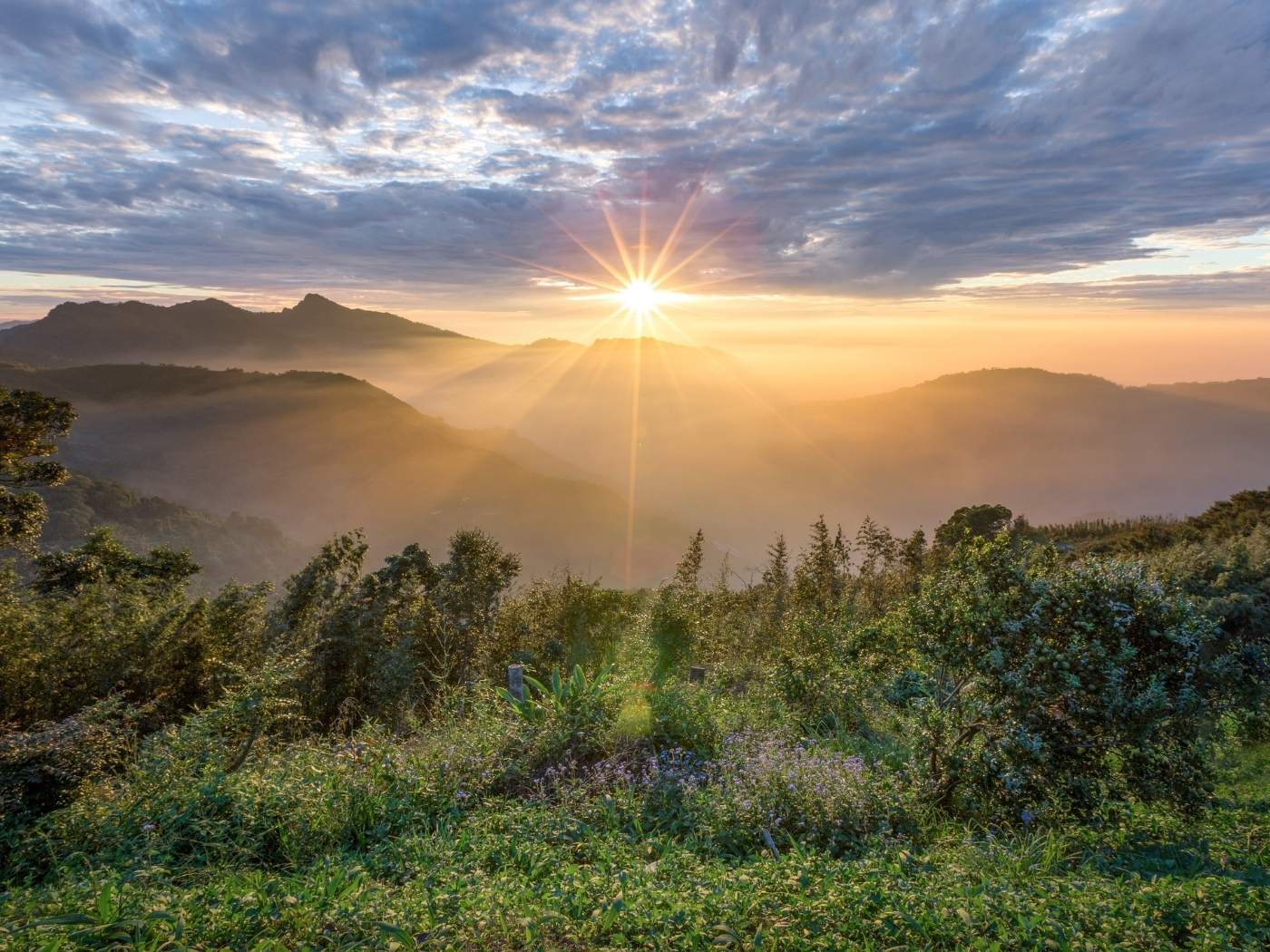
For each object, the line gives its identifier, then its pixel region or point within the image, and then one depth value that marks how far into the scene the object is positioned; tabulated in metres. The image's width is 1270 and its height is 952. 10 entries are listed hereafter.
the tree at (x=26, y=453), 11.10
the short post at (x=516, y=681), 7.00
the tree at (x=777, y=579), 12.83
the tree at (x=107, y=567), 12.89
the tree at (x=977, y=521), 14.92
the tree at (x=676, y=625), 9.39
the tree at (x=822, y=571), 12.39
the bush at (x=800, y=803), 4.88
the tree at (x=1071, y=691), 4.82
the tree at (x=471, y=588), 11.11
